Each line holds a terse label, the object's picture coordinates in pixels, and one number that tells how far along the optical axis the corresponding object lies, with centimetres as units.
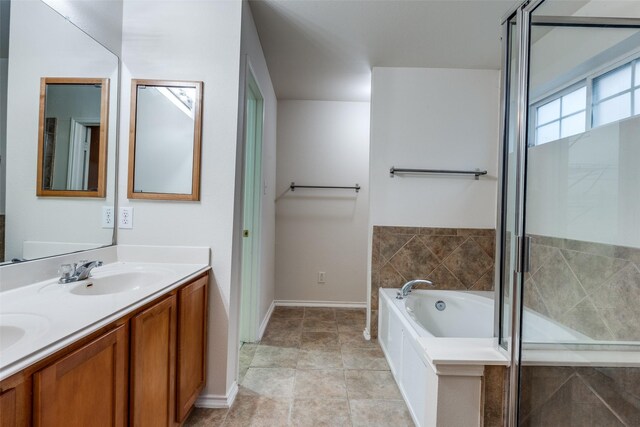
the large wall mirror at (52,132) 107
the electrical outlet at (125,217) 165
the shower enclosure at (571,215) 126
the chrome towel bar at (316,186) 334
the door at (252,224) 246
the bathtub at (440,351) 125
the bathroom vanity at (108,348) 66
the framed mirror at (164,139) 165
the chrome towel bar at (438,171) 258
